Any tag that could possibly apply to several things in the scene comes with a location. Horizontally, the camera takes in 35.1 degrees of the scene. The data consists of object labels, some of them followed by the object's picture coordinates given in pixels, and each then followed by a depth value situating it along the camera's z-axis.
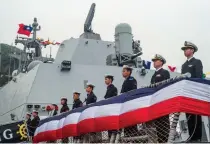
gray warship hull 10.11
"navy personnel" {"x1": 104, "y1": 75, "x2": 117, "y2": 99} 5.29
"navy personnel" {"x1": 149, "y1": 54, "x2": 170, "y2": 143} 3.62
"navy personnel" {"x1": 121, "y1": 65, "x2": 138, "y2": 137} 4.85
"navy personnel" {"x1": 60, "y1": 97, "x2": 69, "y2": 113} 6.82
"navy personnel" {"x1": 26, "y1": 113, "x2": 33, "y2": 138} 7.24
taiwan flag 15.05
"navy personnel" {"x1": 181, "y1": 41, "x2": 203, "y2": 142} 3.68
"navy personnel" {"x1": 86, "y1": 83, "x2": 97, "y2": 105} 5.78
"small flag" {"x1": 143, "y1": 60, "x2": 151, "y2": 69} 14.08
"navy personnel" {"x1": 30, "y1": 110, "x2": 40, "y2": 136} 7.37
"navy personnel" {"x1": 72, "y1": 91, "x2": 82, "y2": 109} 6.33
